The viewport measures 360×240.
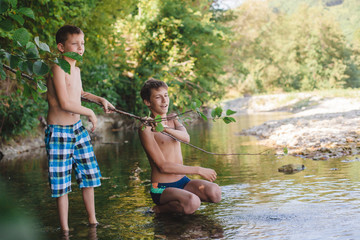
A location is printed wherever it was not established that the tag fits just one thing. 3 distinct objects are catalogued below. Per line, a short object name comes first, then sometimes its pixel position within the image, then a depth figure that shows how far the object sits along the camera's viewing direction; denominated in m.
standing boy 3.40
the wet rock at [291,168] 5.91
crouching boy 3.78
